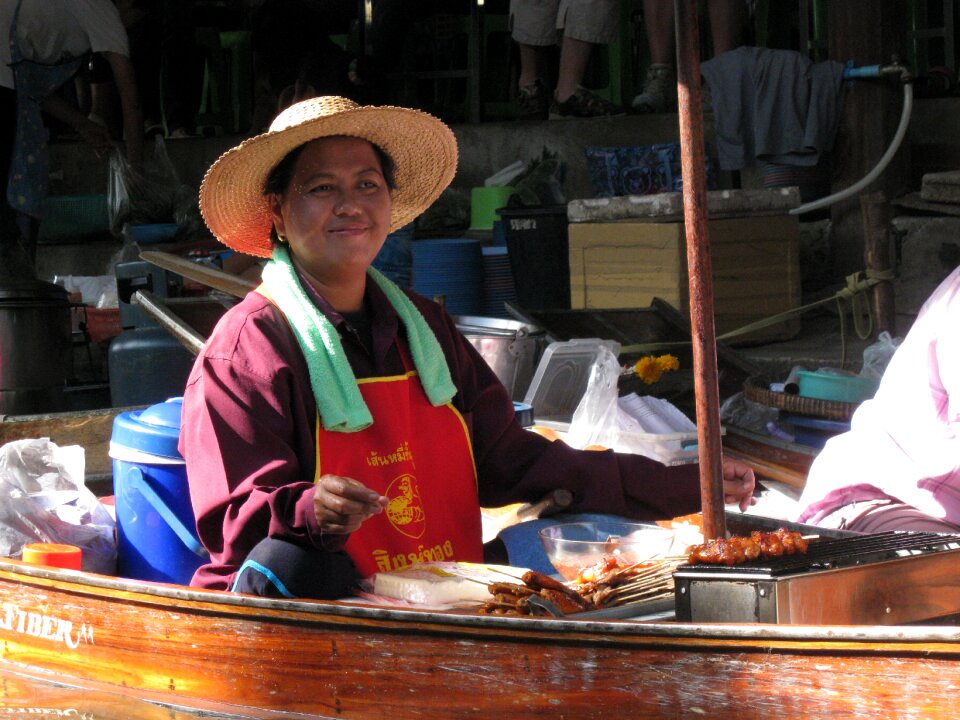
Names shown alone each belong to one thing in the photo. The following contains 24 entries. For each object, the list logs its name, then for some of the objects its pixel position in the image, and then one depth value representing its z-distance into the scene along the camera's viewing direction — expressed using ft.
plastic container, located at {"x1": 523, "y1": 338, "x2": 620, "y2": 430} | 31.81
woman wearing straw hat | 16.38
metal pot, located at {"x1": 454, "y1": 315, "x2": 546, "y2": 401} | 32.30
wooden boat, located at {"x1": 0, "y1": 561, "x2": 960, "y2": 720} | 13.44
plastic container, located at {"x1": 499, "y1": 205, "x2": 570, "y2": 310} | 44.13
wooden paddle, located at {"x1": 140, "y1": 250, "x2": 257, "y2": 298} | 30.10
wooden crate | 40.04
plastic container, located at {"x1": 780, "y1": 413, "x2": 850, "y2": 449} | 28.59
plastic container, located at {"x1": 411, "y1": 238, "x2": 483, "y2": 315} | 43.87
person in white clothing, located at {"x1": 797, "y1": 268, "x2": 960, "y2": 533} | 18.98
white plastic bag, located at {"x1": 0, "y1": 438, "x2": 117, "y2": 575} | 20.72
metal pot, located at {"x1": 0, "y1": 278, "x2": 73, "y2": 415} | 36.15
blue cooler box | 19.44
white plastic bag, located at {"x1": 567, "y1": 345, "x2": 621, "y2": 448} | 29.23
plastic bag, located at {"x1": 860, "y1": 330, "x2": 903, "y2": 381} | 29.31
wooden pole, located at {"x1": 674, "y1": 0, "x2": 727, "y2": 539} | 15.31
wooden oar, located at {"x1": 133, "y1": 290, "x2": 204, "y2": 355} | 30.05
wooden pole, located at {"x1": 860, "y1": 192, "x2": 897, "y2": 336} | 32.78
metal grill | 14.23
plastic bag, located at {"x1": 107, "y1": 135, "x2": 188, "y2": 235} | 51.56
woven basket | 27.82
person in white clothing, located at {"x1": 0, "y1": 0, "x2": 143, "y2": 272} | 45.79
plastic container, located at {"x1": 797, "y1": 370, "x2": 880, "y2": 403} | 28.34
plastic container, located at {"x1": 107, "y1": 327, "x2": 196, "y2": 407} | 33.98
